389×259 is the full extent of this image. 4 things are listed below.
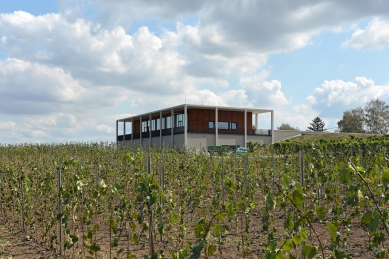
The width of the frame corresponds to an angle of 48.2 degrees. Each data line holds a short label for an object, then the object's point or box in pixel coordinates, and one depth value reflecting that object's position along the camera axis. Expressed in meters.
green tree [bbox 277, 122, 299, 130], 67.84
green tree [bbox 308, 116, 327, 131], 79.06
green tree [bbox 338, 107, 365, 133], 57.34
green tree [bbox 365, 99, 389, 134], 54.75
